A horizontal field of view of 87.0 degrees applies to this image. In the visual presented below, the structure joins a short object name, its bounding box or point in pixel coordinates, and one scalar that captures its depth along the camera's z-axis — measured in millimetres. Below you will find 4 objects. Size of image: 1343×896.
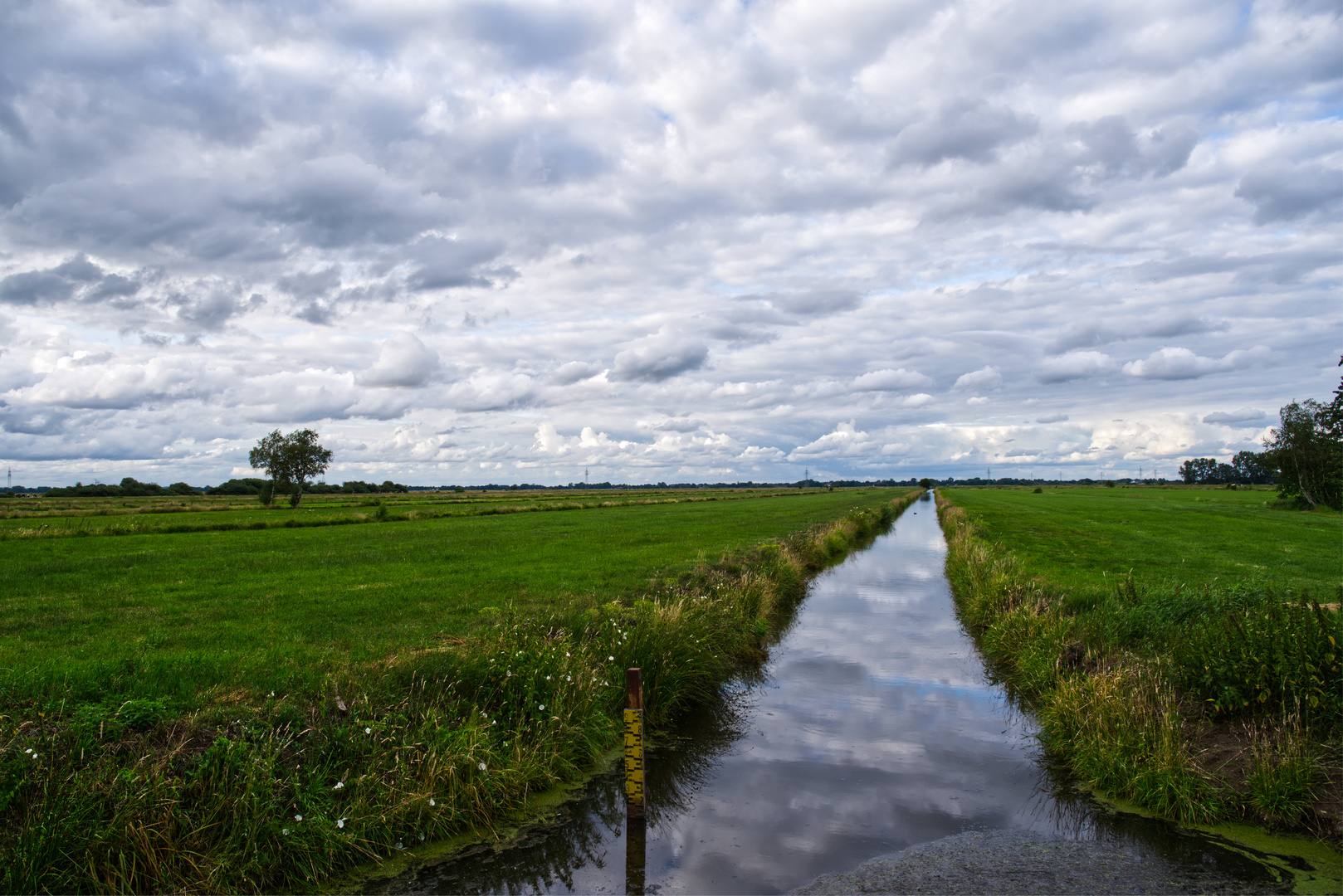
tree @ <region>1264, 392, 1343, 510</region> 68938
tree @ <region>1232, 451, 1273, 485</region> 75250
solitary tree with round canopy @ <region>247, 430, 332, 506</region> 89438
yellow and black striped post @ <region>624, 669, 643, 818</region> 6926
